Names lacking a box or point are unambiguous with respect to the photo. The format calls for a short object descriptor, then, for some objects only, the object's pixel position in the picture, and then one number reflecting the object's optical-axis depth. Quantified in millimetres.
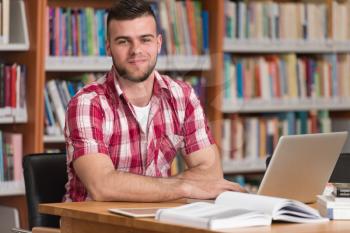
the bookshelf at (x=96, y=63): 4863
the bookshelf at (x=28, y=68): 4729
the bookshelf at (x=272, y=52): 5506
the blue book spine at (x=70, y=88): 4928
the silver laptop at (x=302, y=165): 2638
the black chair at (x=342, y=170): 3357
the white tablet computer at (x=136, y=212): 2395
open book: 2211
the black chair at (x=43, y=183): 3157
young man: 3018
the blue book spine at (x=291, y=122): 5898
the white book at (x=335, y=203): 2499
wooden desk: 2262
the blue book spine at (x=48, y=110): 4850
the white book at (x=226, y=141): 5524
